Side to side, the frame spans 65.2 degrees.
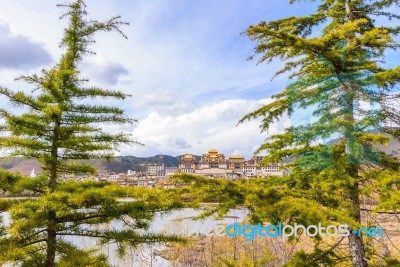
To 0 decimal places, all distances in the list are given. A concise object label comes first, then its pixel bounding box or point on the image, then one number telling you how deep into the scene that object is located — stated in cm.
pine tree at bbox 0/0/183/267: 548
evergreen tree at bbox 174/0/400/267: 457
